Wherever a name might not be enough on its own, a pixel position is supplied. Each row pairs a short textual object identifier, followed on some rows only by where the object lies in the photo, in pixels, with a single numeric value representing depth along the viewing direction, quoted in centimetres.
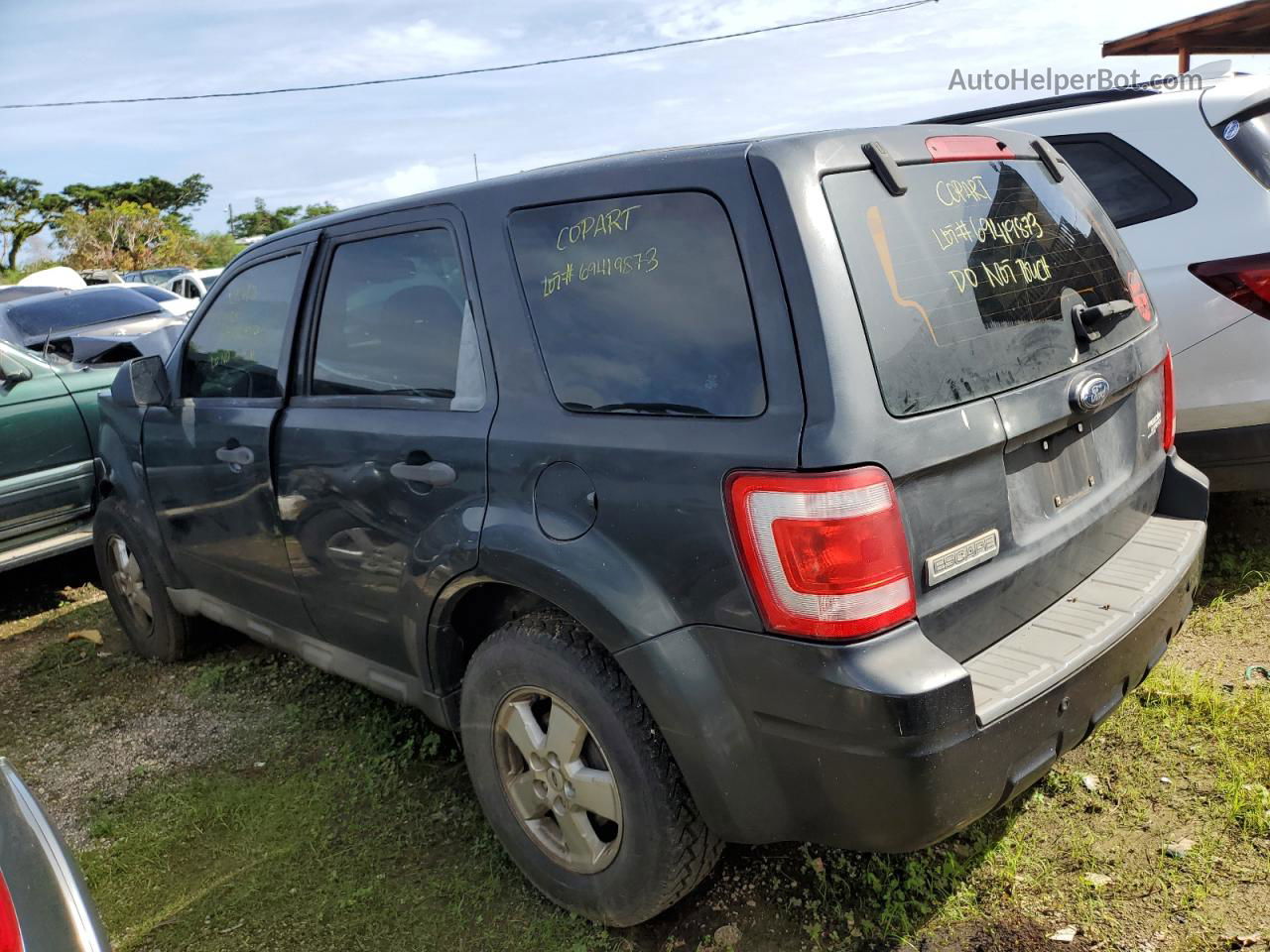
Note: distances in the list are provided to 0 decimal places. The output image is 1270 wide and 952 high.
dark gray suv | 196
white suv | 363
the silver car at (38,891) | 164
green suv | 530
